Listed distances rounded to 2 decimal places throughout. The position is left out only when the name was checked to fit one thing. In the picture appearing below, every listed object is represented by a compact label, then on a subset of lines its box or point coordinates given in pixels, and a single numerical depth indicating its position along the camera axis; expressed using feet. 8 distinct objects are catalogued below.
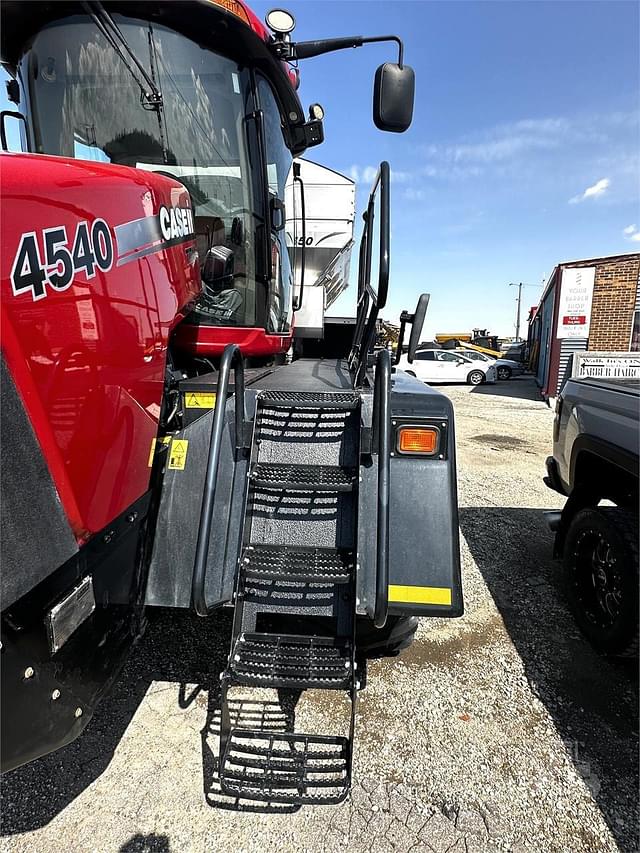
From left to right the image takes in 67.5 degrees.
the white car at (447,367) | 55.52
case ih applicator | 3.90
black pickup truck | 8.21
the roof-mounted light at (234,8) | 7.02
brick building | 39.68
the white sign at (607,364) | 29.44
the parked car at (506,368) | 64.47
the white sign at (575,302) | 41.01
